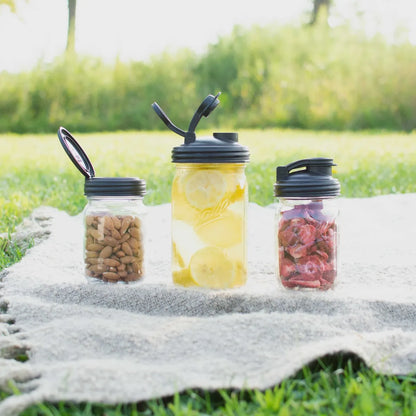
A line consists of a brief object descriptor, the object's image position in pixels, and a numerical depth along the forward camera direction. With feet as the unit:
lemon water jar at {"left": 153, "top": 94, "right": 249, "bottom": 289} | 5.34
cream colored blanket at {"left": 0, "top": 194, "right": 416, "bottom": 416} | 3.83
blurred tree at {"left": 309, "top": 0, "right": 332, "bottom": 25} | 43.11
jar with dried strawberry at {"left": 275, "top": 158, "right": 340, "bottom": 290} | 5.25
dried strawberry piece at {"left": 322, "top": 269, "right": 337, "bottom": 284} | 5.42
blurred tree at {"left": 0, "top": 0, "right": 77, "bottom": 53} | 44.32
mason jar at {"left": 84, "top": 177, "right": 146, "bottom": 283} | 5.54
